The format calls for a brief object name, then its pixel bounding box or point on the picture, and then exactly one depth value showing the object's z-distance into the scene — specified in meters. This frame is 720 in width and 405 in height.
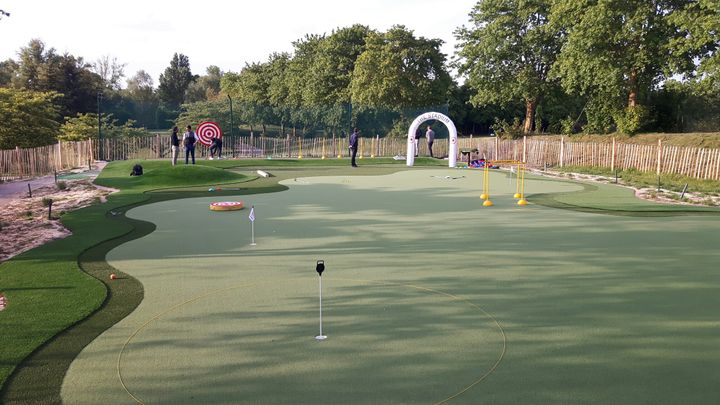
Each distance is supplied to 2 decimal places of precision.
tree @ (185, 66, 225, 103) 85.12
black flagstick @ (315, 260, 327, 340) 4.92
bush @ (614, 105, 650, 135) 27.58
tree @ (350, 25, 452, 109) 38.53
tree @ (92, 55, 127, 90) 83.95
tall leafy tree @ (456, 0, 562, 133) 34.00
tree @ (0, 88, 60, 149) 31.64
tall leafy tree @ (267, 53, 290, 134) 45.91
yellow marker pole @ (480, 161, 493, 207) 13.72
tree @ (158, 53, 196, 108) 83.88
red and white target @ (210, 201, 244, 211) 12.96
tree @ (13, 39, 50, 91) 51.50
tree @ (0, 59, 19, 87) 56.49
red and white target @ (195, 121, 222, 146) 31.03
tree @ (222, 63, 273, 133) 45.53
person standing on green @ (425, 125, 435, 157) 30.82
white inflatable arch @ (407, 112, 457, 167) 26.83
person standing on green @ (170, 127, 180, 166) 24.28
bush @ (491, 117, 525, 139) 34.94
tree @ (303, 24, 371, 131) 43.68
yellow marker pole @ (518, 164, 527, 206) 14.07
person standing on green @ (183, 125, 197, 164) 25.47
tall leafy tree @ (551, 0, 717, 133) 25.20
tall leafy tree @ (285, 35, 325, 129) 40.79
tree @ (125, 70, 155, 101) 77.73
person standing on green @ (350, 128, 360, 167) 25.19
